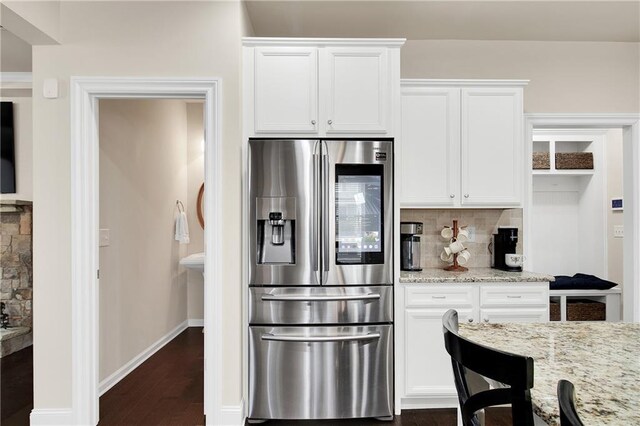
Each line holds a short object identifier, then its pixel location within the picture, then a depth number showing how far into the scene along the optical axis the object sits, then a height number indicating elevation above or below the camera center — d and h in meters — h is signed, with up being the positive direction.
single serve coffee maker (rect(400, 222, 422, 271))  3.02 -0.29
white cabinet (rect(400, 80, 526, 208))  2.96 +0.52
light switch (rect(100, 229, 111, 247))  3.00 -0.19
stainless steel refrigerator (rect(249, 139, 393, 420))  2.49 -0.49
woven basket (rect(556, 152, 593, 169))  4.84 +0.65
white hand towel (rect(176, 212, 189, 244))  4.51 -0.18
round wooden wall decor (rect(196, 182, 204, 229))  4.88 +0.04
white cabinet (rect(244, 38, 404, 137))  2.59 +0.84
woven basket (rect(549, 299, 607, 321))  4.32 -1.08
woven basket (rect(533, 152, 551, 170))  4.77 +0.64
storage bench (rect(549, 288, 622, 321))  4.36 -0.96
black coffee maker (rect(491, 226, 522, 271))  3.07 -0.26
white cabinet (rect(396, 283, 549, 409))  2.67 -0.83
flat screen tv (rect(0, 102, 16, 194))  3.97 +0.64
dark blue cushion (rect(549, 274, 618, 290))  4.38 -0.80
